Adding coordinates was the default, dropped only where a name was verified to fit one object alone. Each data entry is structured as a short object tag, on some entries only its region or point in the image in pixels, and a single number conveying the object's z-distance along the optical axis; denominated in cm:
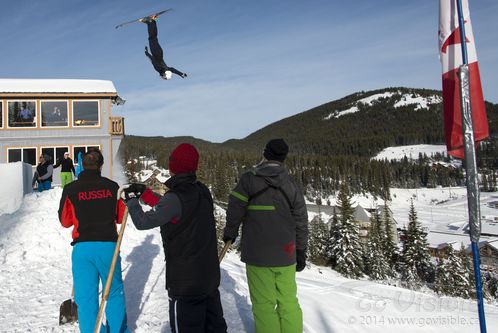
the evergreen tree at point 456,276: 3434
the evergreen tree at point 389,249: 4778
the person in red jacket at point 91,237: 384
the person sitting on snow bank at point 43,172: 1425
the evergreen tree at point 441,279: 3533
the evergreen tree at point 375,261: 4129
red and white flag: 352
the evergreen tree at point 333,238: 4530
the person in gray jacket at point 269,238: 376
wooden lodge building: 2041
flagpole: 337
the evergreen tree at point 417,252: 4238
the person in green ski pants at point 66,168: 1365
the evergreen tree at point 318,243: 4756
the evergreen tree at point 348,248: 4214
